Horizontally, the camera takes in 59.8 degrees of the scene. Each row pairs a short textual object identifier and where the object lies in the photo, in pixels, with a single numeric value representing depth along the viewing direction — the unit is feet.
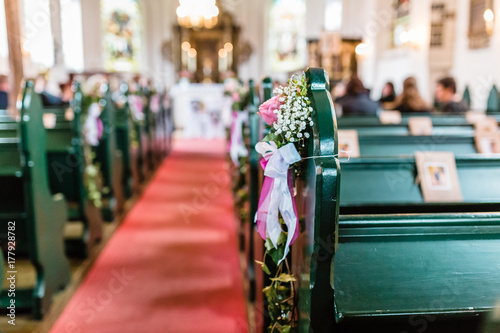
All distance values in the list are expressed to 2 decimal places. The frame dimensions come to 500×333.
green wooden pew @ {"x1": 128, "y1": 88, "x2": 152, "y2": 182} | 18.16
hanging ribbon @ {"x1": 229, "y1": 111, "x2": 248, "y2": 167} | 12.30
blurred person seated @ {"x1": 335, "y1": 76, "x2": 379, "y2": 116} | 14.56
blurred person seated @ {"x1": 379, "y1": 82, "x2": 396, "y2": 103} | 21.50
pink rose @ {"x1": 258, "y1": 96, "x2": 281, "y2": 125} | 4.59
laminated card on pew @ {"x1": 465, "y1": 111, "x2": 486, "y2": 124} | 11.88
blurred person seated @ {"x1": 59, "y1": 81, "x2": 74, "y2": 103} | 18.95
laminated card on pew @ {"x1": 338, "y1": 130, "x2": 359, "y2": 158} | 8.95
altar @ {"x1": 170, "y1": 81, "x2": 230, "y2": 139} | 33.01
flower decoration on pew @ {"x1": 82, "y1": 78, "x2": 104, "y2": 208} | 11.18
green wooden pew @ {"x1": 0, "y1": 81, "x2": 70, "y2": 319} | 7.55
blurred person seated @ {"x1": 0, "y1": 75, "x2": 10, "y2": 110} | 17.62
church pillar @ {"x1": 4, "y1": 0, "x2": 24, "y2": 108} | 11.18
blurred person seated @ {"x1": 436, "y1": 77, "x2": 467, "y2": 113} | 14.08
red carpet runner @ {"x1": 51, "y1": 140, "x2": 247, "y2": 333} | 7.92
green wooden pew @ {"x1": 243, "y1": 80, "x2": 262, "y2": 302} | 8.41
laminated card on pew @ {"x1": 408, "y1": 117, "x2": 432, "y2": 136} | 11.44
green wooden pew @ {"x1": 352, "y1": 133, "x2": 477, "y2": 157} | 9.79
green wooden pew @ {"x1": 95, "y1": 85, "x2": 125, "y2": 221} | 12.71
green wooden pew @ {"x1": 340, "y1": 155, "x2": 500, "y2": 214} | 6.82
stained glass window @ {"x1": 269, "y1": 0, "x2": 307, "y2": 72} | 44.98
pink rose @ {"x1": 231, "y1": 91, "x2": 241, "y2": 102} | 15.37
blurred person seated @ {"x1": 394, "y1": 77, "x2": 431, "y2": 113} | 14.97
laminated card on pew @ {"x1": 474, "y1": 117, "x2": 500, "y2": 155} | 9.87
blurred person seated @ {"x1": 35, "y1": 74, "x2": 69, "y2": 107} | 16.01
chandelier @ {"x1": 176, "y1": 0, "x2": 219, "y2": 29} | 32.48
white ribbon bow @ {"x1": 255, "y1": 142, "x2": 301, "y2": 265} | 4.23
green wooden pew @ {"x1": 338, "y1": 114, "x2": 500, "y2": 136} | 11.26
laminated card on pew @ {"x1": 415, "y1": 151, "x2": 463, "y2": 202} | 6.74
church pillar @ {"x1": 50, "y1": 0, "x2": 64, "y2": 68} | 32.35
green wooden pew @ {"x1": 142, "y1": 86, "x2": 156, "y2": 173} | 20.06
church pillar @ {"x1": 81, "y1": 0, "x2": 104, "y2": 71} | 38.52
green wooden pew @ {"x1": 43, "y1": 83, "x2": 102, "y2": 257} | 10.34
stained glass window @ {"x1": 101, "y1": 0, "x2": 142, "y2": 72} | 42.73
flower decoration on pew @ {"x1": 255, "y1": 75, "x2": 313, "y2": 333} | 4.21
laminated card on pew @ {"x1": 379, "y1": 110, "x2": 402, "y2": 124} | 12.32
